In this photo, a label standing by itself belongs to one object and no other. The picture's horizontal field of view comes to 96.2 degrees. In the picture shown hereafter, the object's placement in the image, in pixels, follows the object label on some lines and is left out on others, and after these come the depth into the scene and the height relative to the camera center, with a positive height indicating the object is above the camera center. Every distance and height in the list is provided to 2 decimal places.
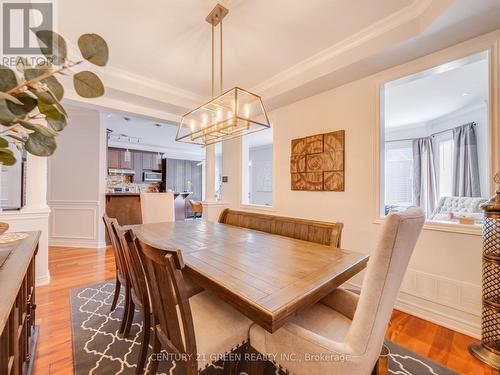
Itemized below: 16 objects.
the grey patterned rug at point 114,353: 1.43 -1.15
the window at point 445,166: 4.62 +0.52
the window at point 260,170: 7.61 +0.69
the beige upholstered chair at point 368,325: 0.79 -0.51
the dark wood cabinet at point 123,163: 7.04 +0.82
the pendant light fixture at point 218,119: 1.85 +0.62
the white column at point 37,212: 2.46 -0.27
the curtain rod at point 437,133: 4.09 +1.23
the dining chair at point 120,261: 1.64 -0.57
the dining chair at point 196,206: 6.50 -0.50
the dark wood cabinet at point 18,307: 0.77 -0.54
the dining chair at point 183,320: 0.93 -0.68
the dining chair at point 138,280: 1.31 -0.57
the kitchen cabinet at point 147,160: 7.63 +0.97
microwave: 7.66 +0.43
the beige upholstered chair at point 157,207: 2.96 -0.25
